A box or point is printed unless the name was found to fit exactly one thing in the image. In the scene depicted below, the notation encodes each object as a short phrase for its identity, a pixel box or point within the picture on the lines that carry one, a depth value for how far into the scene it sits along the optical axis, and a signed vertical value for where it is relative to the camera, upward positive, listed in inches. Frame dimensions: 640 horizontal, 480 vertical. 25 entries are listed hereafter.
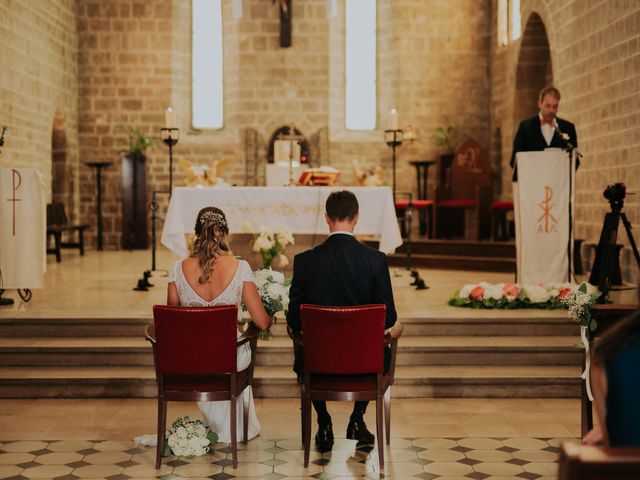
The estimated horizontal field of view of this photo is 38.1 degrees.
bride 188.1 -12.2
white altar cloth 339.9 +3.6
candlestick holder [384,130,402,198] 384.5 +33.2
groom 182.7 -10.1
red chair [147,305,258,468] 176.1 -26.6
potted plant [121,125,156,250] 569.3 +13.5
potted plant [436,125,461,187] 578.2 +48.1
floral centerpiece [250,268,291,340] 203.2 -16.3
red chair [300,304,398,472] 172.7 -26.2
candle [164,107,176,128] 362.9 +38.8
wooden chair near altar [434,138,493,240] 526.0 +17.5
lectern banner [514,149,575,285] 308.2 +0.9
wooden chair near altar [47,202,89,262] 480.4 -5.3
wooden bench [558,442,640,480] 81.1 -21.7
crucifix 590.2 +121.8
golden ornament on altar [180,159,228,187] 413.7 +18.4
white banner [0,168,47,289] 305.4 -3.7
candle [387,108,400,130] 383.6 +39.8
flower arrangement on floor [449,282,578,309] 295.4 -25.3
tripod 279.3 -5.6
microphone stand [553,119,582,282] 295.6 +12.4
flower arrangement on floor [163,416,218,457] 189.0 -45.7
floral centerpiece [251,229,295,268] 310.2 -9.2
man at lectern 311.0 +27.9
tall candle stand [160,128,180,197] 375.9 +33.3
